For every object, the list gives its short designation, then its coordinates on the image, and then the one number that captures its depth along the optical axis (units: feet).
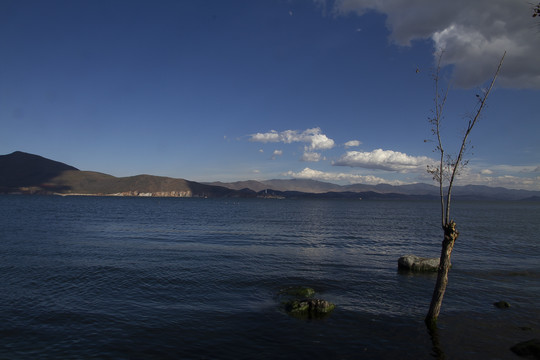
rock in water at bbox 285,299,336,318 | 54.57
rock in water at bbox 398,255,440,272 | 88.38
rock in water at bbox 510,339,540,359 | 40.78
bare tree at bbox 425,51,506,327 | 44.57
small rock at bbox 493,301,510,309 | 60.13
